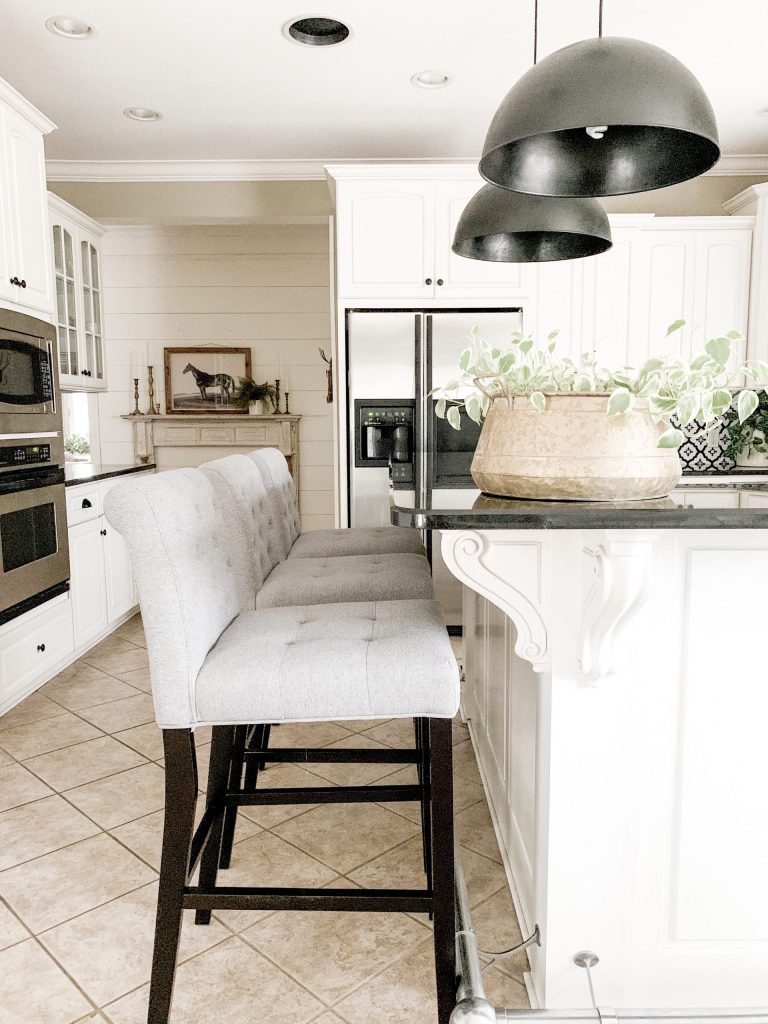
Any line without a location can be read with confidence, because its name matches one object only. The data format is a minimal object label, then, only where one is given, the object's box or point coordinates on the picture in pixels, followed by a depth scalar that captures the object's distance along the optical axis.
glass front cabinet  4.14
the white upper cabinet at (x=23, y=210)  2.90
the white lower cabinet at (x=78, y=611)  2.94
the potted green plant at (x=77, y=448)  5.34
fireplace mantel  5.39
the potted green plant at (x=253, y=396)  5.41
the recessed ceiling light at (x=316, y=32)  2.89
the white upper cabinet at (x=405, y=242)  3.79
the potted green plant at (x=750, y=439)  4.50
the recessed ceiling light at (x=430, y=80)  3.30
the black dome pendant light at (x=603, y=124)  1.04
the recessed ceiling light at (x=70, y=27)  2.85
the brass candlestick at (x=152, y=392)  5.43
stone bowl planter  1.23
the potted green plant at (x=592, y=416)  1.18
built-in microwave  2.83
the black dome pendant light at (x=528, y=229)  1.77
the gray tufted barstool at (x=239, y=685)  1.27
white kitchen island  1.24
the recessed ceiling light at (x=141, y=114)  3.65
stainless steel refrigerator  3.84
